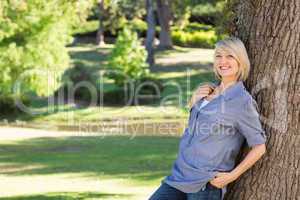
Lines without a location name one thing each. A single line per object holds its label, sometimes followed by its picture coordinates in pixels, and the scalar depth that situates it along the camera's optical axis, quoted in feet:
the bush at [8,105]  106.93
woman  15.92
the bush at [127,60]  123.65
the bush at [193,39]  181.37
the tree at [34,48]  92.58
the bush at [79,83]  123.54
